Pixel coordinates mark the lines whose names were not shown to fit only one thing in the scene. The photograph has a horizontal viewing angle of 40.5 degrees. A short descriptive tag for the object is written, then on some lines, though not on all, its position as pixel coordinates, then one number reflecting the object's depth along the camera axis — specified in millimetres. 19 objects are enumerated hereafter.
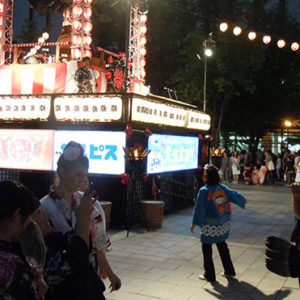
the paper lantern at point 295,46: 15538
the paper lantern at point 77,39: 12930
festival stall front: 9781
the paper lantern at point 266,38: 15827
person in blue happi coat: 6058
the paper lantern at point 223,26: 16078
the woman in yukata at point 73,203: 2766
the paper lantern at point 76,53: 12922
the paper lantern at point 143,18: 15984
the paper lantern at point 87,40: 12992
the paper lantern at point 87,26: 13039
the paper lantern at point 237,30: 15977
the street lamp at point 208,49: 19192
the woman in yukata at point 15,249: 1860
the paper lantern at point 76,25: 12923
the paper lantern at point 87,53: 12969
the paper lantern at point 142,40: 16156
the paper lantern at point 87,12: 13177
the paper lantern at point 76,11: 13047
